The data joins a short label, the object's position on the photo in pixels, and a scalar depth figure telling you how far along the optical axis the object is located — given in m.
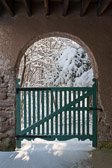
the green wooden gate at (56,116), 3.26
